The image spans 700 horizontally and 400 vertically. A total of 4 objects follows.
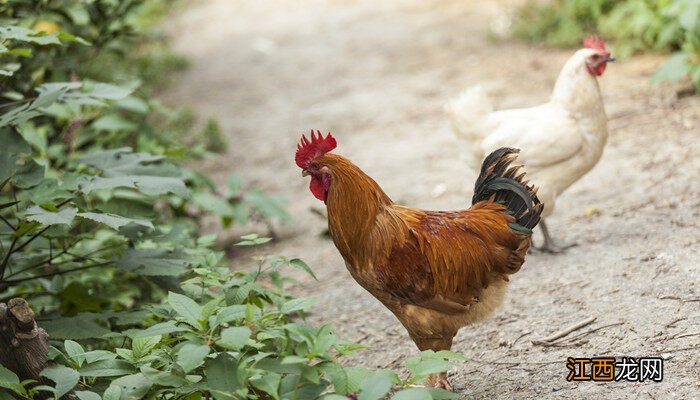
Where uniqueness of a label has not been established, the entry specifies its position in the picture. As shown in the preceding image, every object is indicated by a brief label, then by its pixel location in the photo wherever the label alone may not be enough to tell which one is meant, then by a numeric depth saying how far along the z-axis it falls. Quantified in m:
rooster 7.02
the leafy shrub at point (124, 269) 5.68
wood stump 6.24
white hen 9.55
